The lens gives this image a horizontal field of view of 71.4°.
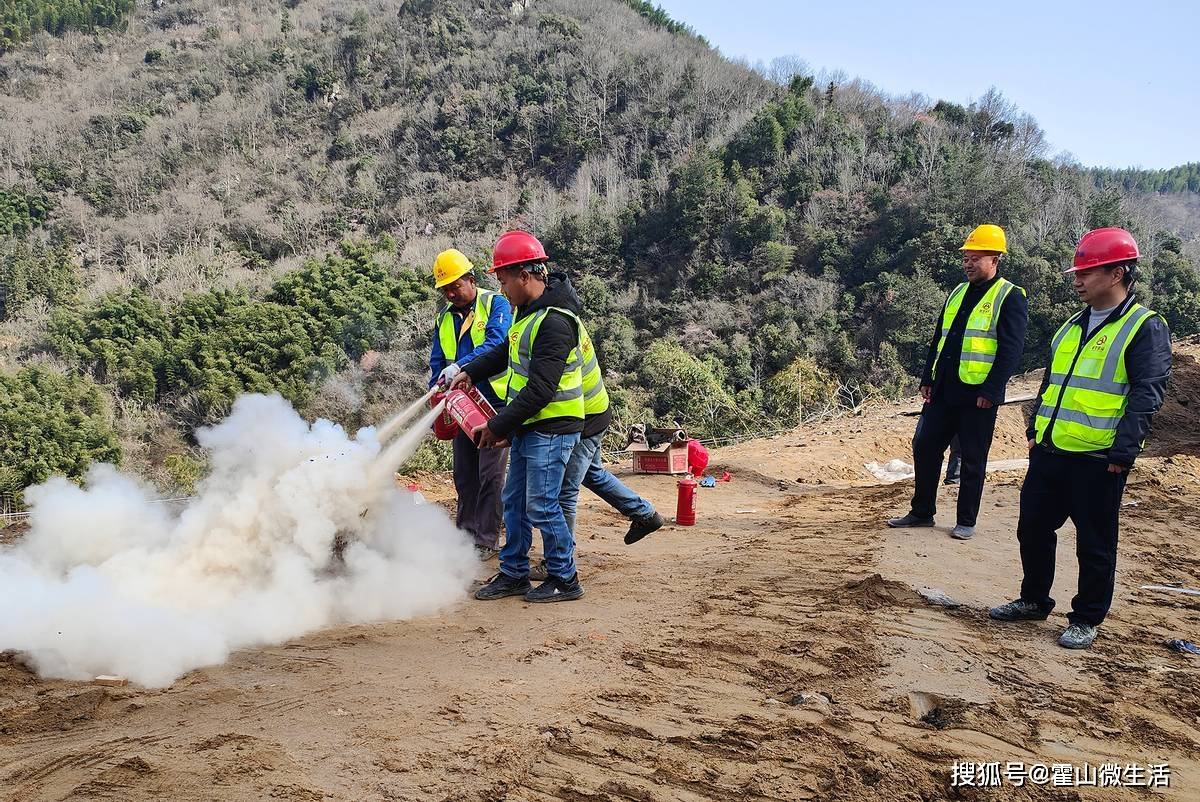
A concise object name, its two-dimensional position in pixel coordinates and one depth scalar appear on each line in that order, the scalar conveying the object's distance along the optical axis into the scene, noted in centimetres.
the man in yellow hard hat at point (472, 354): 629
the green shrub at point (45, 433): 2838
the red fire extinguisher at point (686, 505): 841
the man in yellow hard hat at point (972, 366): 661
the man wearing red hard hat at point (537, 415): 516
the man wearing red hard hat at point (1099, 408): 441
